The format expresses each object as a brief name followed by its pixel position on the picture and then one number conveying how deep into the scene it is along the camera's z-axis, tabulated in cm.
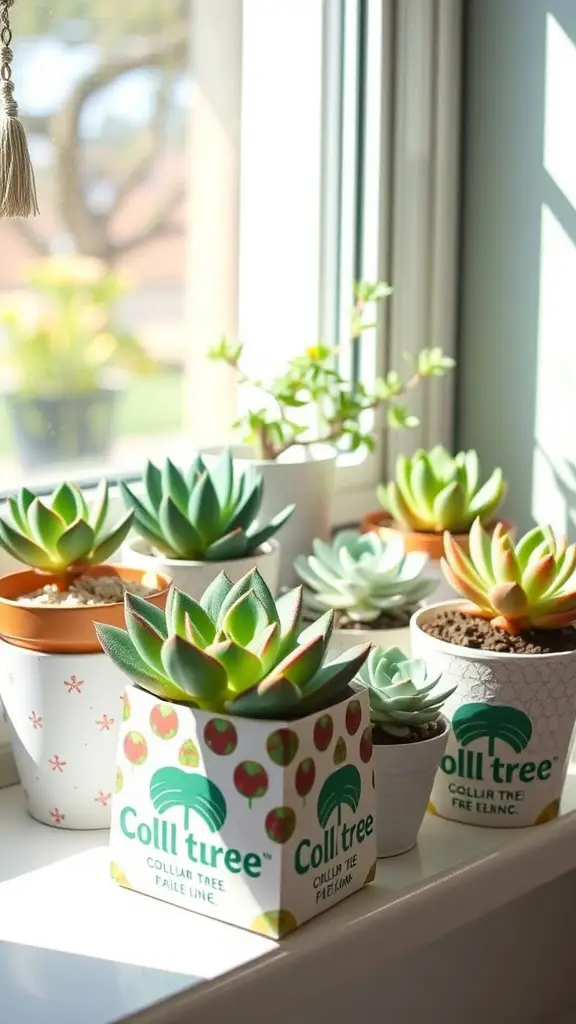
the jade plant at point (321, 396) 134
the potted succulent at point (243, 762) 100
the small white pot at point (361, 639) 124
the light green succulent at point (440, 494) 132
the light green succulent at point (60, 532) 112
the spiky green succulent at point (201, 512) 119
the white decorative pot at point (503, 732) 112
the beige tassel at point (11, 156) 110
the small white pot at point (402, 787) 108
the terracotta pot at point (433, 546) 132
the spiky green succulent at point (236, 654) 100
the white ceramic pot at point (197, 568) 119
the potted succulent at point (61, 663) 111
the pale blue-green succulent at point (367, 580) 125
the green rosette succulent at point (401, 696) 109
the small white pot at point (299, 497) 132
